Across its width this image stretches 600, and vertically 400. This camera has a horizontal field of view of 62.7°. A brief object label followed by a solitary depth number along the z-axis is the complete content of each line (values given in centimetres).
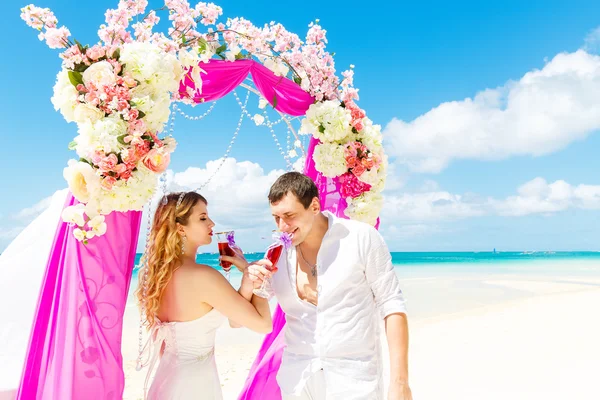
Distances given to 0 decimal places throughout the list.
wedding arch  272
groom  247
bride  278
